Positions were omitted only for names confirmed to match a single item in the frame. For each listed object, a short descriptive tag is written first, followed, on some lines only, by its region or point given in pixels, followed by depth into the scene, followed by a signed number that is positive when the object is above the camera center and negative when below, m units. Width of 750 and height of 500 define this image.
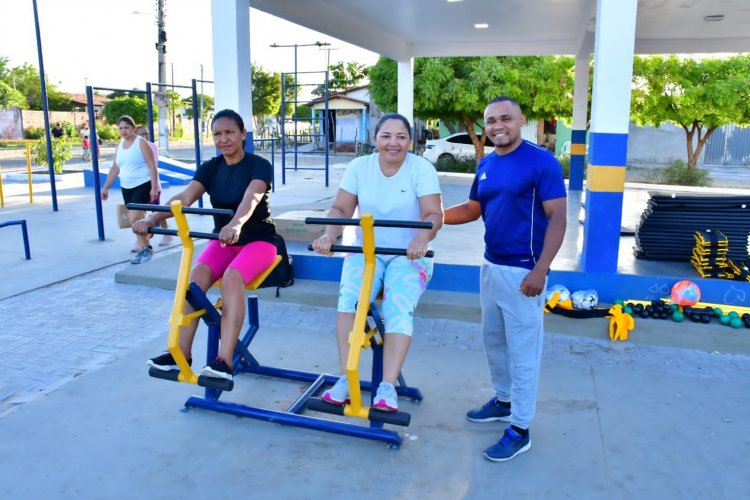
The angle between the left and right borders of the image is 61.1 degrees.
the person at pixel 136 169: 7.21 -0.30
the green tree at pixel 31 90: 46.75 +3.86
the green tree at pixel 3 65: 44.34 +5.28
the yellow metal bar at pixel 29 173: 11.85 -0.58
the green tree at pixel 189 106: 43.75 +2.63
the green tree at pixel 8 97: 35.75 +2.54
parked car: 21.11 -0.09
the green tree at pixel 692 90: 16.25 +1.48
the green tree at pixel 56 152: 15.78 -0.26
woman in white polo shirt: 3.22 -0.44
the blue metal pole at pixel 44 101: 9.59 +0.64
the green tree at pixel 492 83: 18.00 +1.78
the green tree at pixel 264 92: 40.38 +3.30
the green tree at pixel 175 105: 39.44 +2.40
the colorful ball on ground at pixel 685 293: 5.03 -1.15
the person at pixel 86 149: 24.38 -0.27
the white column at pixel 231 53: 6.45 +0.91
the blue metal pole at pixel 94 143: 7.80 -0.01
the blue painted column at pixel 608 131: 5.16 +0.13
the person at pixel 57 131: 24.02 +0.39
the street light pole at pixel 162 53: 21.09 +2.98
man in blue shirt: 3.08 -0.46
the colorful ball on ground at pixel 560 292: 5.18 -1.18
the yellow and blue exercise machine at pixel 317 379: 3.11 -1.14
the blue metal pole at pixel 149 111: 8.30 +0.42
